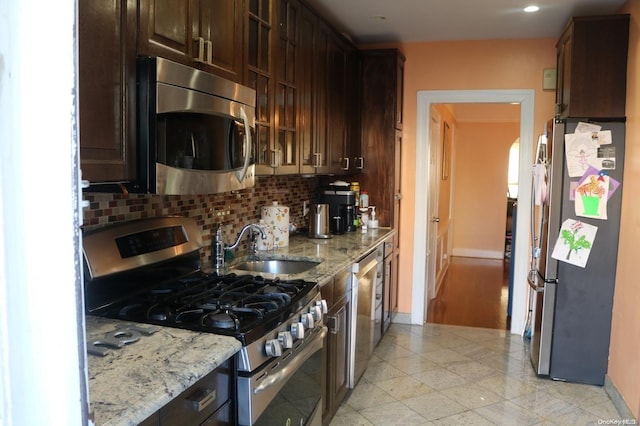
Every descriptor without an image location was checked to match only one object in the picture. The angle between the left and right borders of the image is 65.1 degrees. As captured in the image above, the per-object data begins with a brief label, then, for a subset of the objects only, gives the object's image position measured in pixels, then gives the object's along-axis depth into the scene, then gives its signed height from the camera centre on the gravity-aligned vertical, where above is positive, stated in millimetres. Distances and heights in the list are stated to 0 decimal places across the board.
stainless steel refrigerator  3125 -679
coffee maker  3977 -213
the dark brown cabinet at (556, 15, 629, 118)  3135 +719
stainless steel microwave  1560 +154
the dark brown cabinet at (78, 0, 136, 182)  1341 +233
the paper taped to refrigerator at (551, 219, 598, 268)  3154 -390
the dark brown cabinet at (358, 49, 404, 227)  4258 +428
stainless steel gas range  1568 -465
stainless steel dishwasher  2893 -854
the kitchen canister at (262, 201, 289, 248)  3105 -286
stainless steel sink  2816 -510
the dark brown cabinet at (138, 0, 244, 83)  1592 +501
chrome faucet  2557 -383
